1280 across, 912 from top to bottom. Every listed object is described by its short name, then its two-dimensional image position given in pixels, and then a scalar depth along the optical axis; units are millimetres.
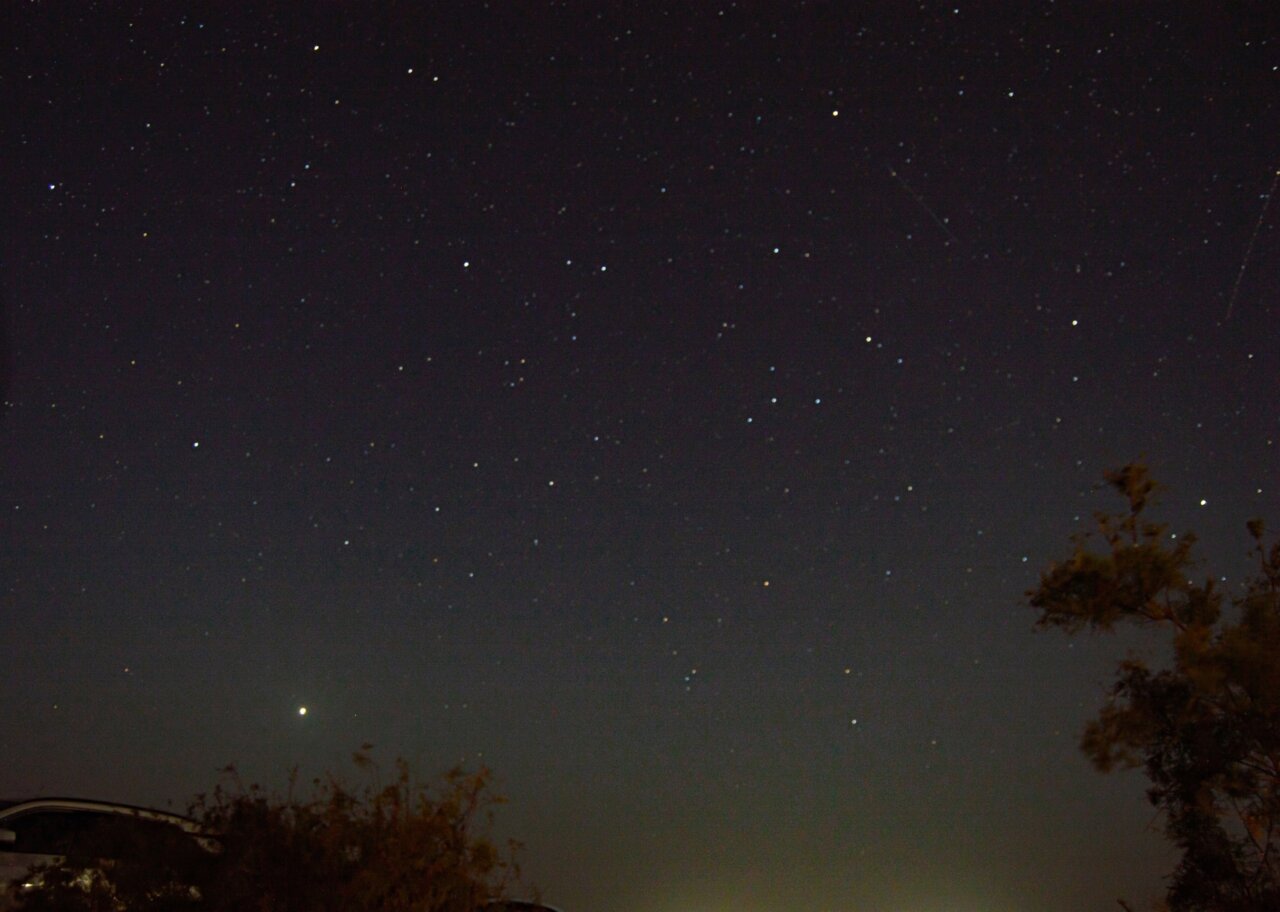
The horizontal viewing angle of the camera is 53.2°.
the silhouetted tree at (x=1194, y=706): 12523
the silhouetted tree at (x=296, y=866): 9188
